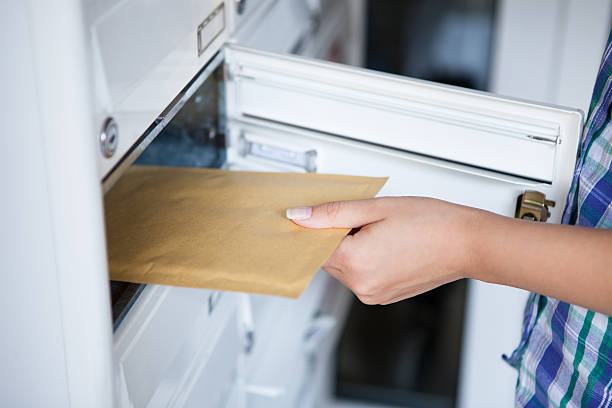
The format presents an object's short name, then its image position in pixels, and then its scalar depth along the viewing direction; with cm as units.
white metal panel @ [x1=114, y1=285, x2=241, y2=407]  69
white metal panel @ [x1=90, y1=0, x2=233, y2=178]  55
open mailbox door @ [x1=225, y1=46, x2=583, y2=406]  80
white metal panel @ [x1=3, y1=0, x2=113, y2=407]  49
